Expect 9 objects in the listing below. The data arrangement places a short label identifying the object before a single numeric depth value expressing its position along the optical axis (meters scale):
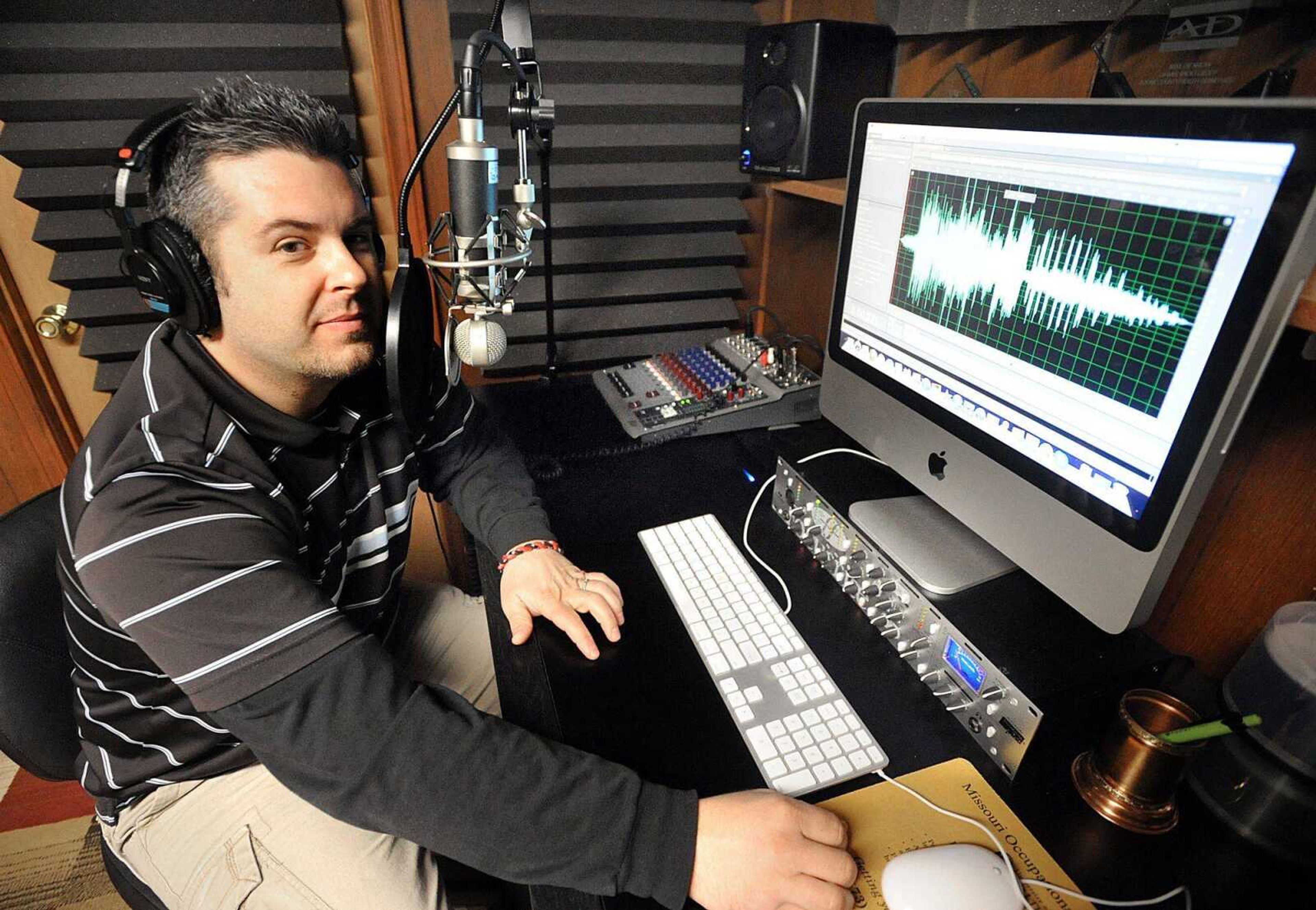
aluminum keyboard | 0.67
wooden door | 1.43
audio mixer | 1.28
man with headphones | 0.62
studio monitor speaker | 1.20
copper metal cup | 0.61
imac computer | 0.52
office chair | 0.80
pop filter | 0.84
